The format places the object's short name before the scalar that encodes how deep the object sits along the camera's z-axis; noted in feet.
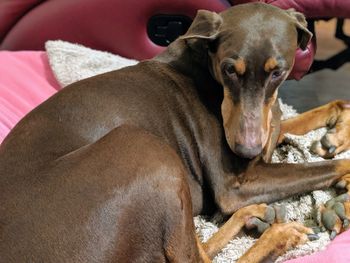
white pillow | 10.79
